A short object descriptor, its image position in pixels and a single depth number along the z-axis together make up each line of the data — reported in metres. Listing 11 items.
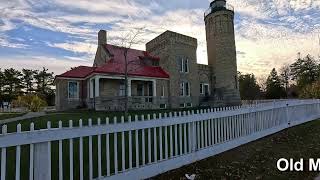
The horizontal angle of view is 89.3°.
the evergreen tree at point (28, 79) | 38.74
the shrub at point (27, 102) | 17.53
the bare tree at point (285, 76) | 49.43
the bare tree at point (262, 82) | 50.34
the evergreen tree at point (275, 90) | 38.63
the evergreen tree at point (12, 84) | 34.95
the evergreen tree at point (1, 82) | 35.54
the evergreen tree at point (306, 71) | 40.15
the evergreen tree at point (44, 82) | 37.57
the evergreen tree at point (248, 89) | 39.87
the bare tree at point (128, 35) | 10.47
